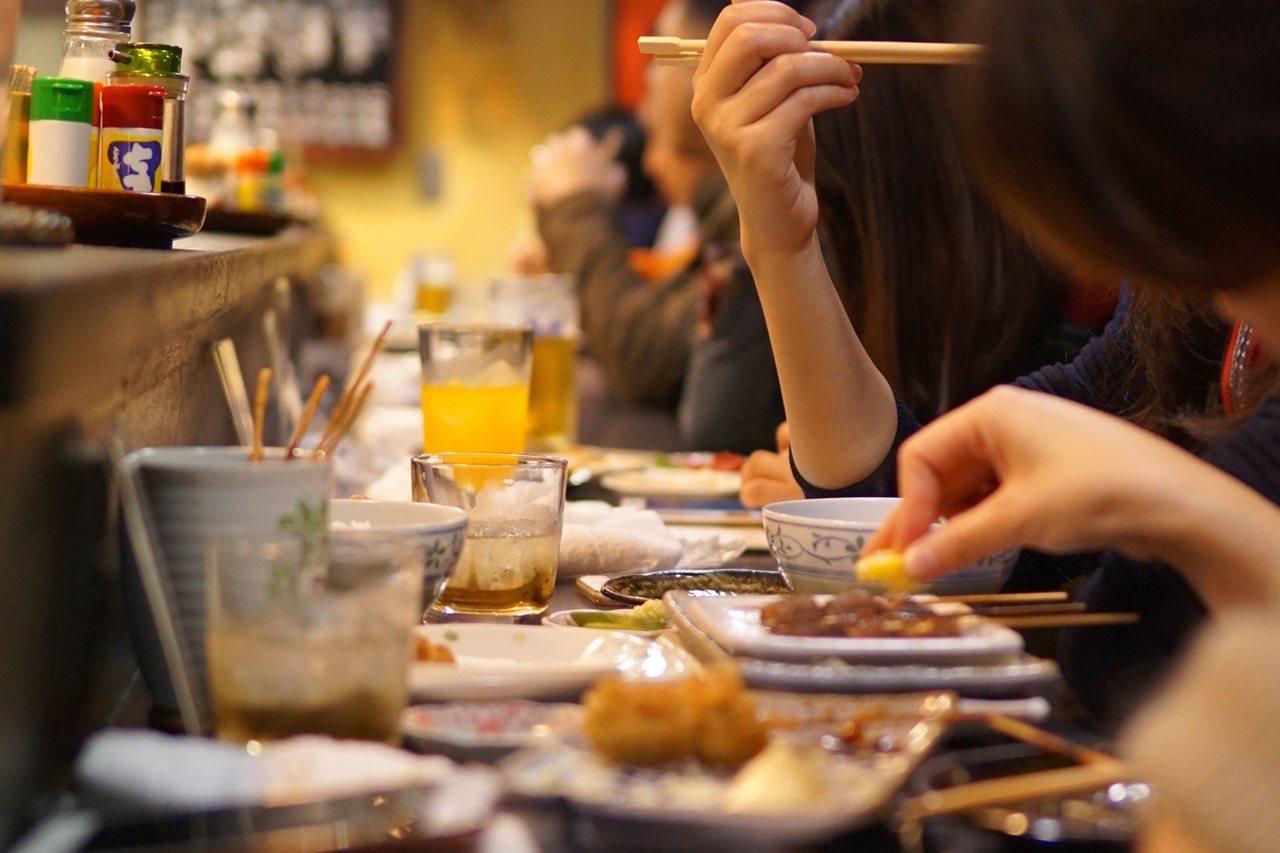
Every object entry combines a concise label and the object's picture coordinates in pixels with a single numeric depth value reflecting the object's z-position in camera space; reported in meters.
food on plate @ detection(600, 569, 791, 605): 1.49
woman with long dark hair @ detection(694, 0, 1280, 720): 1.58
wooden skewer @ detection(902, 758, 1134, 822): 1.15
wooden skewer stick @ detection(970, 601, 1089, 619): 1.37
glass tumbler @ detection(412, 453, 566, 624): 1.45
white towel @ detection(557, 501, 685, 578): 1.57
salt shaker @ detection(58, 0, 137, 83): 1.59
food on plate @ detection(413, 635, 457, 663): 1.30
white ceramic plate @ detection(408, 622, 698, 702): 1.27
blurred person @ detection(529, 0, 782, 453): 2.61
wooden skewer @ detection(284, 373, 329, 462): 1.38
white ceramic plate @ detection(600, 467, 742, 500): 1.93
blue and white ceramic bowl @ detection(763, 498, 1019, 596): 1.41
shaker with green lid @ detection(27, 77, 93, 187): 1.46
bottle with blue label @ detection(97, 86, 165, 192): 1.47
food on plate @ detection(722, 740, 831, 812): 1.13
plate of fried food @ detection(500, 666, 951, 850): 1.13
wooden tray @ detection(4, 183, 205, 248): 1.44
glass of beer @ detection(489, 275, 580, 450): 2.33
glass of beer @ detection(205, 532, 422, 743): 1.20
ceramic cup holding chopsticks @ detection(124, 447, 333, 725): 1.25
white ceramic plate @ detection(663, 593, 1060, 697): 1.26
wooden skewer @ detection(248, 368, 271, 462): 1.29
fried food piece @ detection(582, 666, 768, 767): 1.16
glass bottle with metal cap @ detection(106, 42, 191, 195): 1.57
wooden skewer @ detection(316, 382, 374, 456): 1.42
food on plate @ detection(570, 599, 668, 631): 1.42
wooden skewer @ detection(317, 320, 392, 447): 1.42
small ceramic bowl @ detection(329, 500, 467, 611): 1.33
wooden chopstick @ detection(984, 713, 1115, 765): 1.20
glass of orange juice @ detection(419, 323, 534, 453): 1.82
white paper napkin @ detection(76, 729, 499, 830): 1.14
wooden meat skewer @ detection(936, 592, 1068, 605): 1.38
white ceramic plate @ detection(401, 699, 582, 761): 1.20
